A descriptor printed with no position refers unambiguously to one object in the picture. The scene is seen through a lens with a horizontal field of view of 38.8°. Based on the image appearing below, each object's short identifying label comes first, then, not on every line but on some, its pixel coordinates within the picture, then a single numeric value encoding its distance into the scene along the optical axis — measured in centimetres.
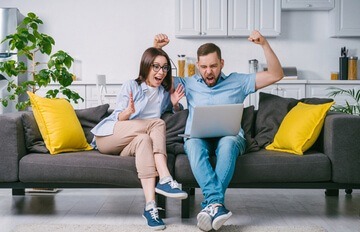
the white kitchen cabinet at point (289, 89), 600
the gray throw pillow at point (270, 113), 347
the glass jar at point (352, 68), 625
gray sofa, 301
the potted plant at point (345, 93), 598
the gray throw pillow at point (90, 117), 357
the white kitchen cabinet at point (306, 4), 623
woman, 286
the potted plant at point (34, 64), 371
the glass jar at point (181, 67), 627
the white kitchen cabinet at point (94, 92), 607
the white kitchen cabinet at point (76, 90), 607
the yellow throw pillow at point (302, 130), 315
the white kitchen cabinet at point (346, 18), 622
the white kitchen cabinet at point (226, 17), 614
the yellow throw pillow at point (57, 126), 318
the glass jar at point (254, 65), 630
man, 279
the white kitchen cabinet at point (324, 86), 599
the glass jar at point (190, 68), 632
